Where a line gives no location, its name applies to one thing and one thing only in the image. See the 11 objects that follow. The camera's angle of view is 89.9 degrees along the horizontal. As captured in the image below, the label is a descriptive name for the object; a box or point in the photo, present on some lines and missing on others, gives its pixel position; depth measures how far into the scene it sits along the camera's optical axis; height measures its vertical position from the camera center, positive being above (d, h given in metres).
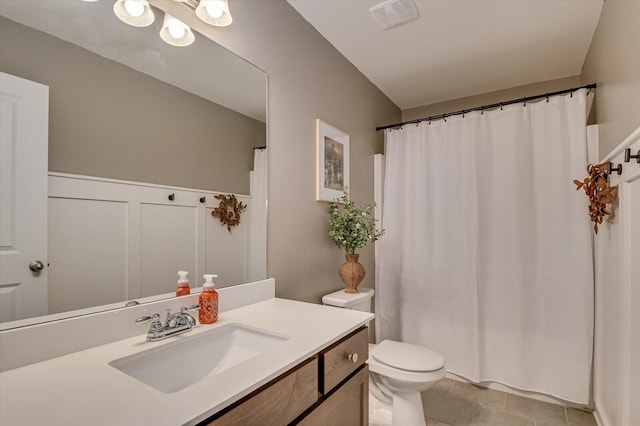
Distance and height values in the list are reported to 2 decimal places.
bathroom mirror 0.89 +0.35
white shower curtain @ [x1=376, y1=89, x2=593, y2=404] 2.04 -0.23
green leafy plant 2.00 -0.09
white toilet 1.64 -0.84
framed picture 1.96 +0.35
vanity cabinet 0.73 -0.50
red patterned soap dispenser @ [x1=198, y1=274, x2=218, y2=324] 1.15 -0.32
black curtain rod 2.04 +0.77
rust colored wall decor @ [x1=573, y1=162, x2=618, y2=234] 1.57 +0.12
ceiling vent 1.76 +1.16
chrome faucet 0.99 -0.35
